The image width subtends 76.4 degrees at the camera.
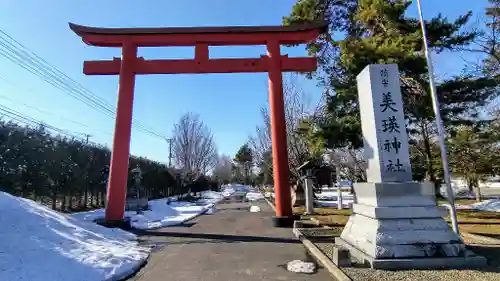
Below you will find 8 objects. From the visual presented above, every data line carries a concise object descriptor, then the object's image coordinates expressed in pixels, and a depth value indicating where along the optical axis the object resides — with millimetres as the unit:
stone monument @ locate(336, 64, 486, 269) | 6156
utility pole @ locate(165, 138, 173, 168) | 39806
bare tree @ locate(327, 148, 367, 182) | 21391
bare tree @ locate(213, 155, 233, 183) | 74312
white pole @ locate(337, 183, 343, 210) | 19625
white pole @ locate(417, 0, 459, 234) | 8812
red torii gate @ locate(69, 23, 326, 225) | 12797
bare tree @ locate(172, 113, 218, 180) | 35906
